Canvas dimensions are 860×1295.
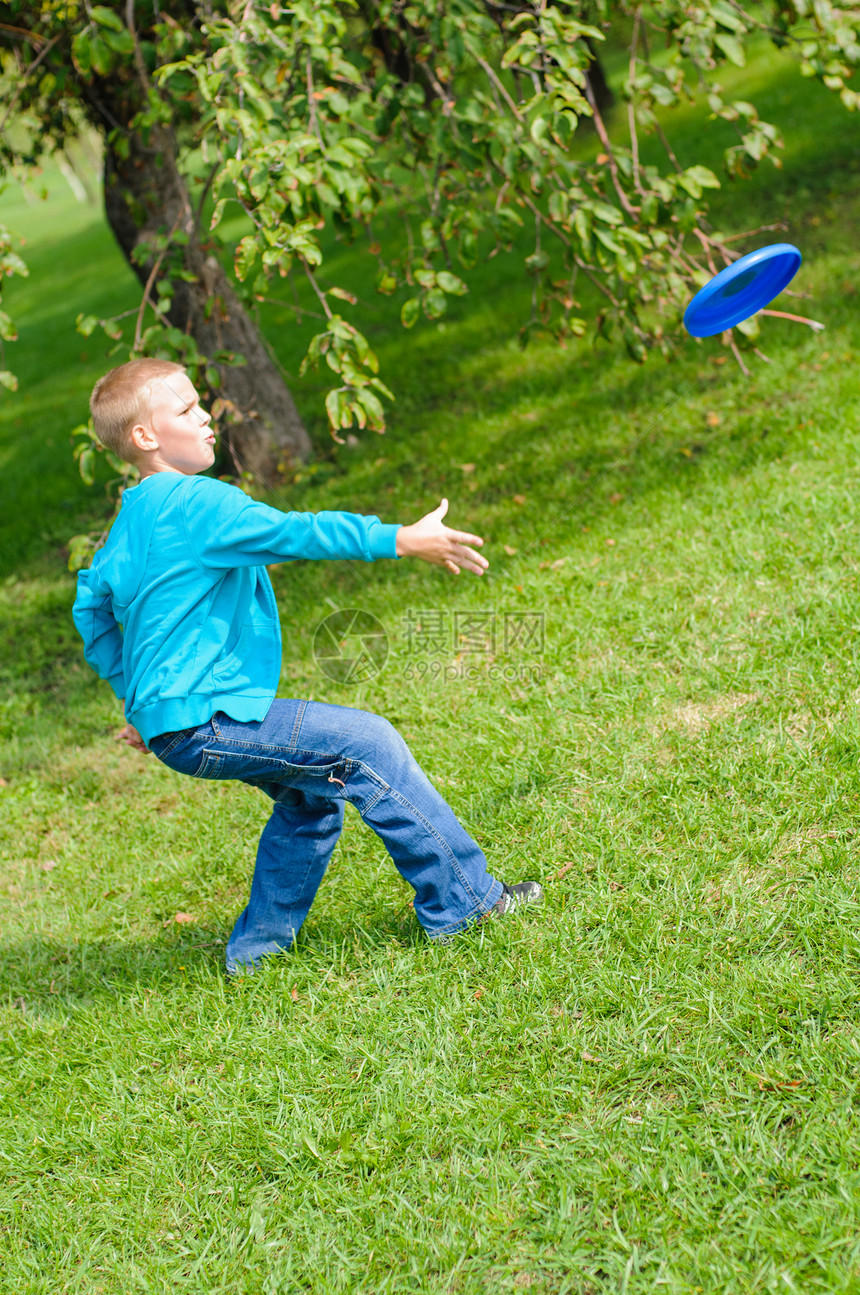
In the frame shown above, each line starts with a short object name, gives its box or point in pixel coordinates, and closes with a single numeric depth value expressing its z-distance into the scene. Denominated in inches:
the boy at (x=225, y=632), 197.3
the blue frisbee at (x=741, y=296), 302.4
